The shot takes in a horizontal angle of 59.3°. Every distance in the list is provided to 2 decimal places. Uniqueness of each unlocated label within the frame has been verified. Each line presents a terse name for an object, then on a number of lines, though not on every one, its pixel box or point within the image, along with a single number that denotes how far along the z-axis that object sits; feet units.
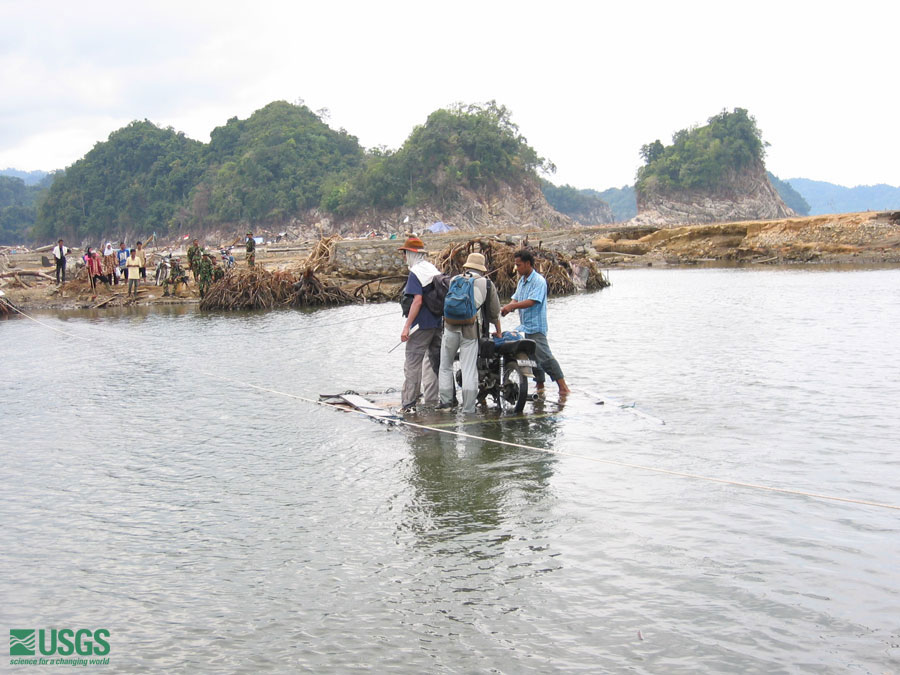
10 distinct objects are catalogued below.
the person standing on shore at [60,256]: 105.29
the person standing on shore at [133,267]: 94.94
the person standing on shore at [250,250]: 101.06
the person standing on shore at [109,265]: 102.68
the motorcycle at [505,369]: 31.60
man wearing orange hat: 31.19
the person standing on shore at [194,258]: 91.81
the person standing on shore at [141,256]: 94.41
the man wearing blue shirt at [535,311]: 33.17
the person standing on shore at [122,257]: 104.22
